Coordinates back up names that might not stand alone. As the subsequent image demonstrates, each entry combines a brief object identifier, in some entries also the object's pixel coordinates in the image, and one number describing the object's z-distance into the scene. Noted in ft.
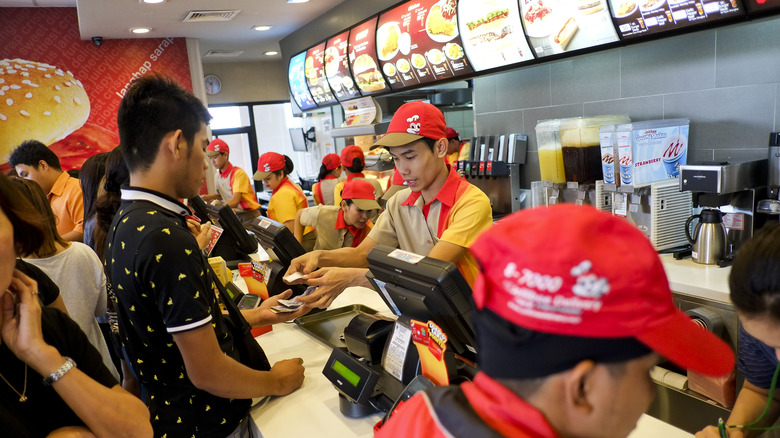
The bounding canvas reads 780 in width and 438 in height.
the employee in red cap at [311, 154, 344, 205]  18.74
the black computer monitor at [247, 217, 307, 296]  7.58
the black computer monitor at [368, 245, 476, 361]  3.95
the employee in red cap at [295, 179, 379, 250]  11.73
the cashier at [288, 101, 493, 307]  6.67
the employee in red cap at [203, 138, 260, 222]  19.61
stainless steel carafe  8.86
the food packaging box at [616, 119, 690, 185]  9.66
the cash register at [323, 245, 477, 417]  4.01
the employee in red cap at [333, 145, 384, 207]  16.62
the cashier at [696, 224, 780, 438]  3.72
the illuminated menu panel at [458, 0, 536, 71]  12.10
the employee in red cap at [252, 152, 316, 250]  15.55
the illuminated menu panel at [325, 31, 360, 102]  20.04
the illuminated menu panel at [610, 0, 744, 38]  8.38
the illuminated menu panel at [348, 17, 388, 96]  18.13
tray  7.23
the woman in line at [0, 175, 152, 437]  3.54
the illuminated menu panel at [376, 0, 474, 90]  14.29
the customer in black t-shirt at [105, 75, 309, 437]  4.40
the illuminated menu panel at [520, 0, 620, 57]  10.20
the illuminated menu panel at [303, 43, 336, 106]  21.98
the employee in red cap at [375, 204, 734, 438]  1.85
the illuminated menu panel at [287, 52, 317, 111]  23.88
